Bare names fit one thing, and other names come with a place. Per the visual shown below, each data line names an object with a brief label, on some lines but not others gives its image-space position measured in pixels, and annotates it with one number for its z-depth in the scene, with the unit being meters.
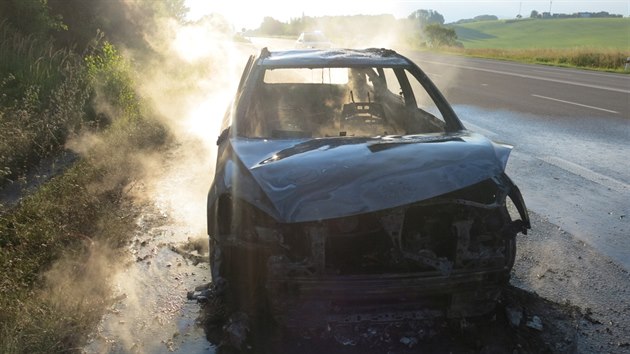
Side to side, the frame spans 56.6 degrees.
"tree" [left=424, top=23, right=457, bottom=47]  60.75
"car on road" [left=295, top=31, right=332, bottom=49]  30.02
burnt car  3.03
